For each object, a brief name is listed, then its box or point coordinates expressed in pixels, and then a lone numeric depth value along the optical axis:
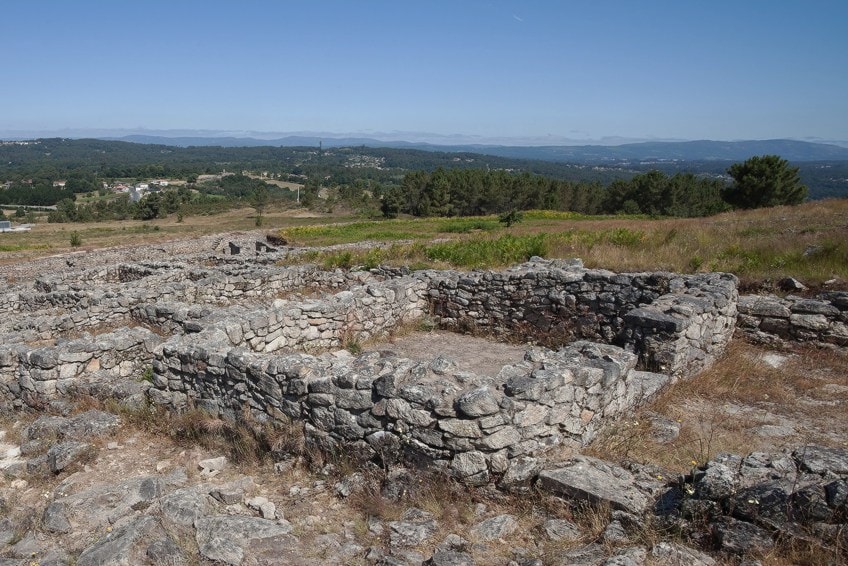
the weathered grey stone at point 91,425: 7.07
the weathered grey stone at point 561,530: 4.61
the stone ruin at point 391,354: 5.61
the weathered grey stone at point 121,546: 4.33
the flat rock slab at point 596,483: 4.70
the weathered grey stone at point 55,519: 4.96
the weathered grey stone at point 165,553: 4.35
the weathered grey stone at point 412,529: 4.71
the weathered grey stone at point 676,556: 4.01
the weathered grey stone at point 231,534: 4.46
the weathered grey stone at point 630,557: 3.99
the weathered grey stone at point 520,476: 5.21
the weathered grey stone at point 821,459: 4.49
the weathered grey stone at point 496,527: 4.72
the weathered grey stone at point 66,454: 6.30
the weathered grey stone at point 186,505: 4.96
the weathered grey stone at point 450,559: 4.32
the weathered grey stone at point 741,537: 4.04
